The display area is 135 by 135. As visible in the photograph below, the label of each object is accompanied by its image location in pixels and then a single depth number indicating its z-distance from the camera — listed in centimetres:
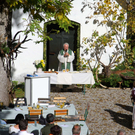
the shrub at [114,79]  1788
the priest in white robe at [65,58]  1767
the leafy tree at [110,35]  2058
